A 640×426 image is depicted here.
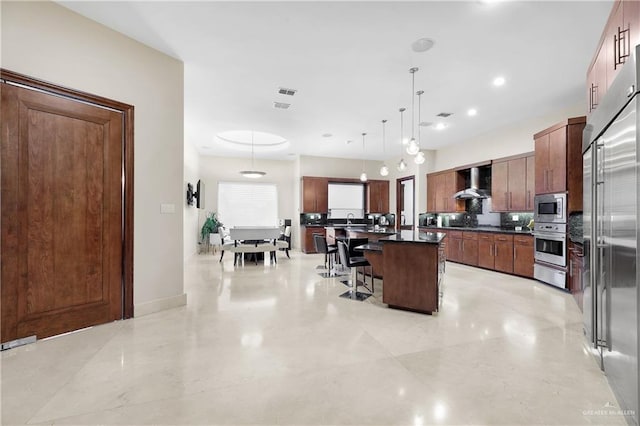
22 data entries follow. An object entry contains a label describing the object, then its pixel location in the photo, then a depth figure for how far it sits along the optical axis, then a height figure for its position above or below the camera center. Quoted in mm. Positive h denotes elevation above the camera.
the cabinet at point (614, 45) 1945 +1371
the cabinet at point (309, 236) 8523 -694
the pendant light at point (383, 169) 5831 +950
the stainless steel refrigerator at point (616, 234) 1543 -145
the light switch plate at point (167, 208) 3430 +73
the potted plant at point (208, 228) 8656 -445
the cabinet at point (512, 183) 5441 +617
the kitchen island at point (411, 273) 3254 -722
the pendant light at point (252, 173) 7749 +1134
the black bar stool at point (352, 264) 4000 -731
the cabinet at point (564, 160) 4195 +842
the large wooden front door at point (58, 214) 2453 +1
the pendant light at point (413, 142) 3725 +990
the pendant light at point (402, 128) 4914 +1927
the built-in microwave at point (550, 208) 4355 +80
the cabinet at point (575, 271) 3580 -812
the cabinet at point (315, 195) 8844 +602
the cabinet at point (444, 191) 7141 +606
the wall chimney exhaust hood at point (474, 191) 6504 +526
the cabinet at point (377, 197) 9492 +561
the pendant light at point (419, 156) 4145 +856
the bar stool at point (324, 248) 5359 -688
